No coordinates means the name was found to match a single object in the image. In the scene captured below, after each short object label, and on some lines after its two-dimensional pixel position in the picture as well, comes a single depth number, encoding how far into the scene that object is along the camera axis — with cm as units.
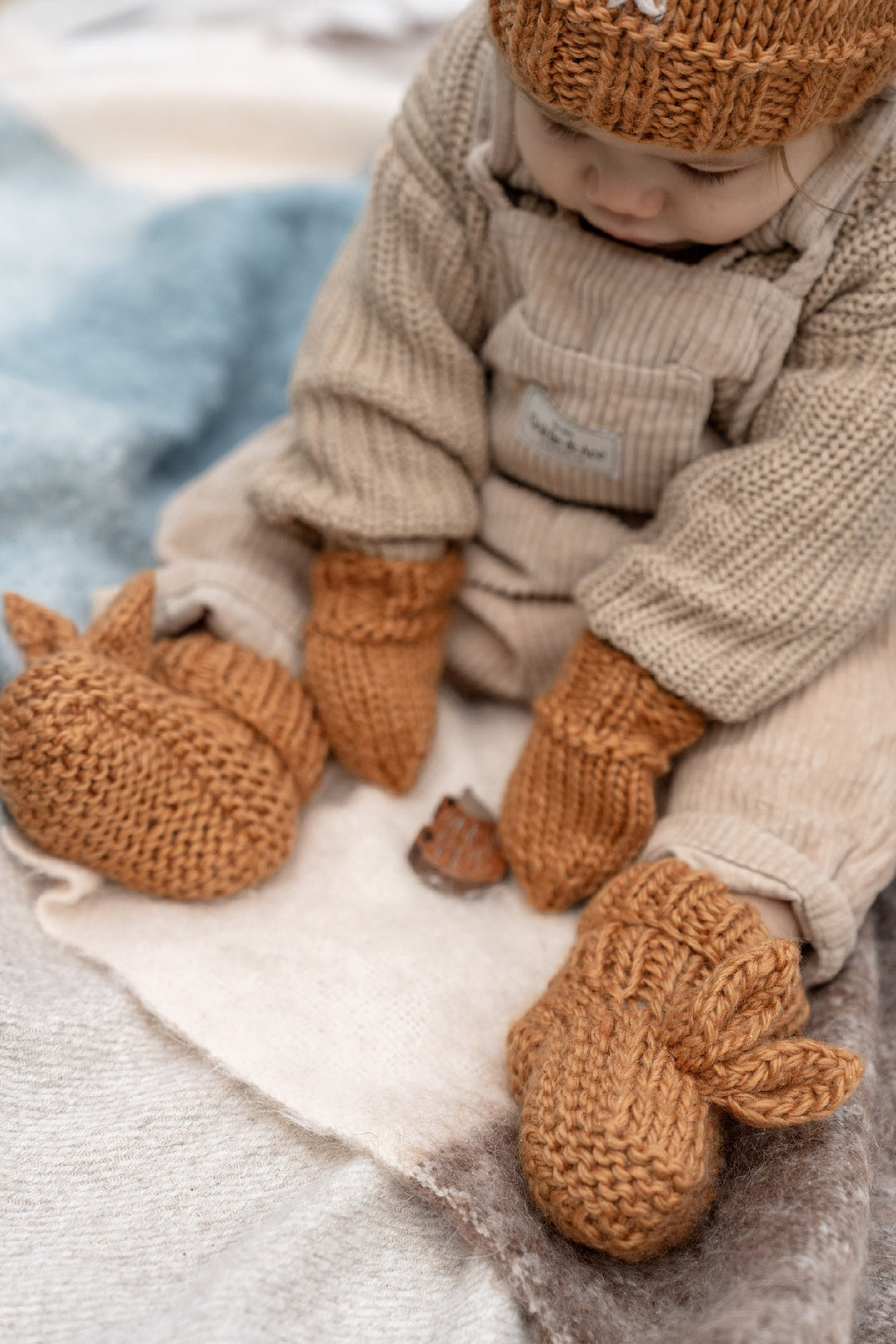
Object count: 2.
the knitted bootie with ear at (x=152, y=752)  81
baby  68
